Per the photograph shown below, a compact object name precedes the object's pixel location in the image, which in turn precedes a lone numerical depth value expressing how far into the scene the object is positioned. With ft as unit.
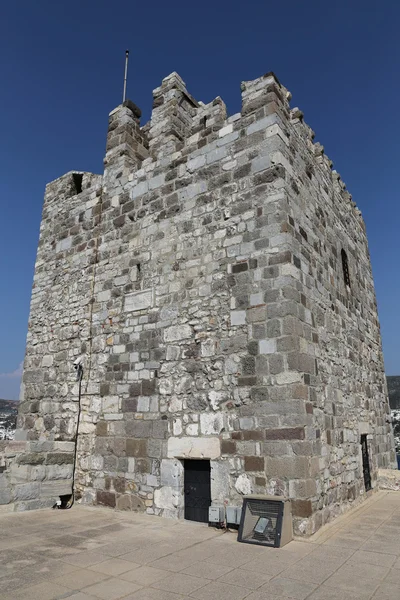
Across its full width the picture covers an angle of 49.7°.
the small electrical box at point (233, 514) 16.22
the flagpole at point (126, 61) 28.83
